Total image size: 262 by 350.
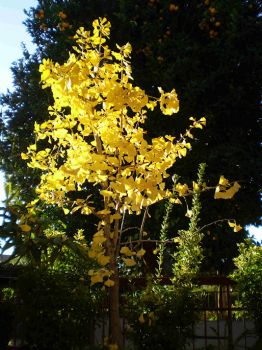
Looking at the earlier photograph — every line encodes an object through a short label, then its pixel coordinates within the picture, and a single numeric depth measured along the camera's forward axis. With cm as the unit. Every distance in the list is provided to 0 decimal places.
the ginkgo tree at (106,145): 276
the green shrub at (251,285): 407
